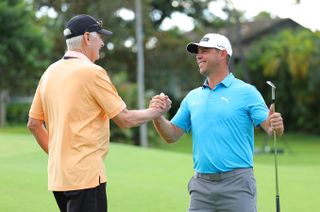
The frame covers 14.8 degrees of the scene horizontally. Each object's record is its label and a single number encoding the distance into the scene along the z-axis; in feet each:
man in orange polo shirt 26.61
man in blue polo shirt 30.54
